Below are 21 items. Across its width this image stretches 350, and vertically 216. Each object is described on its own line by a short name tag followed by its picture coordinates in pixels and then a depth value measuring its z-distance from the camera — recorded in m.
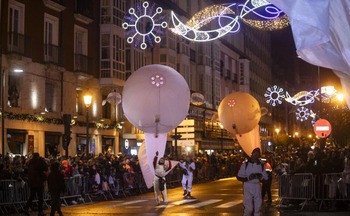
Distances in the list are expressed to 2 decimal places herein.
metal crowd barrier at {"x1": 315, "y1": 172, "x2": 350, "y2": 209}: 16.92
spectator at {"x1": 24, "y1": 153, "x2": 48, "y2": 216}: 17.28
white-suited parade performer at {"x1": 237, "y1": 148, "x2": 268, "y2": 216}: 12.53
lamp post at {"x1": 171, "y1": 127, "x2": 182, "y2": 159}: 33.50
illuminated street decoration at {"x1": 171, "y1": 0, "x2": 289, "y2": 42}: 14.15
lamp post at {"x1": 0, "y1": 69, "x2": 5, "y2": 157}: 25.03
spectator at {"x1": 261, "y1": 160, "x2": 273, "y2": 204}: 20.92
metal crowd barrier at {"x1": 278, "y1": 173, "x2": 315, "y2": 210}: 17.92
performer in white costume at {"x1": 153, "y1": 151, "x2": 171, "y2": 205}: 20.55
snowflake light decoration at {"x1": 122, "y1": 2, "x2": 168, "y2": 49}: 20.04
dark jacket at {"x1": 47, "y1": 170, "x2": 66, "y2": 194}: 16.05
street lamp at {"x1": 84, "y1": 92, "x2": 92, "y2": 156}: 25.39
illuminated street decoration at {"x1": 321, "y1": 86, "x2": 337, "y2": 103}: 34.34
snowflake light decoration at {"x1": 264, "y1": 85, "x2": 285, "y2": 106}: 42.14
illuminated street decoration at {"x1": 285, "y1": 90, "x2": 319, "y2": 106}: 38.68
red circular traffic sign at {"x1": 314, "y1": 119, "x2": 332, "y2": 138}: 24.58
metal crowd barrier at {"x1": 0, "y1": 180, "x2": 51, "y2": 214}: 18.06
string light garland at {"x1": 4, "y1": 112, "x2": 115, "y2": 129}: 28.67
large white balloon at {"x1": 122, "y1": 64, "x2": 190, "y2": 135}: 16.78
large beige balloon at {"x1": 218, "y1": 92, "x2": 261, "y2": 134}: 21.44
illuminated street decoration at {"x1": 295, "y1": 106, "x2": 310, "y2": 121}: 56.69
